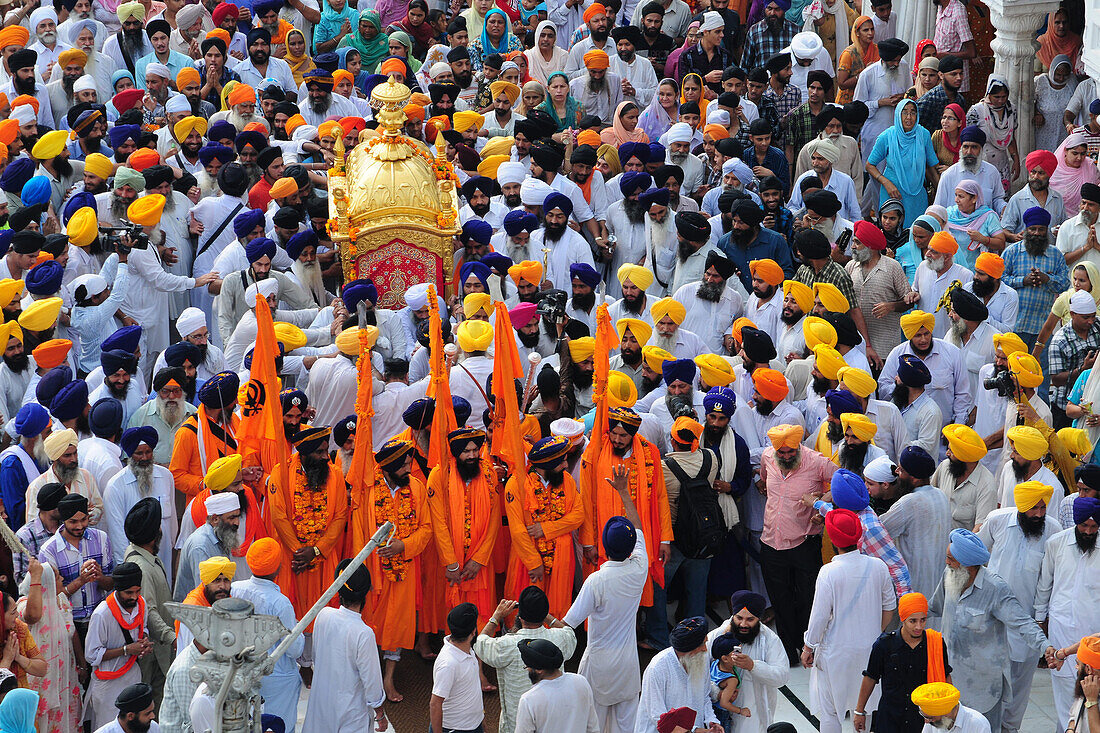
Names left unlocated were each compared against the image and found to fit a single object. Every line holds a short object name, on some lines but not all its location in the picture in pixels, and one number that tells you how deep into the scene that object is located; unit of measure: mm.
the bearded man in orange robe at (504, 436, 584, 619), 16672
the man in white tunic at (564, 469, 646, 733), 15273
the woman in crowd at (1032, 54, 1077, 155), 26484
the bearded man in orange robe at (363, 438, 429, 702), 16516
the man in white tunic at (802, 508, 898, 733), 15578
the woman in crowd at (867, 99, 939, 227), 25547
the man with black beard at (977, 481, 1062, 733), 16141
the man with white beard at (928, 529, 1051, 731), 15523
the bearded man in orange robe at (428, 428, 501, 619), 16719
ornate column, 26312
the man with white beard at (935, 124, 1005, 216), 24203
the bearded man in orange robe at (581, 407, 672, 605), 17031
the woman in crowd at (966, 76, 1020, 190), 25797
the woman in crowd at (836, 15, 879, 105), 29141
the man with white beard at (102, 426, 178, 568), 16828
